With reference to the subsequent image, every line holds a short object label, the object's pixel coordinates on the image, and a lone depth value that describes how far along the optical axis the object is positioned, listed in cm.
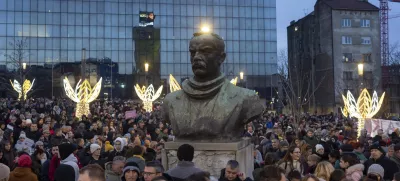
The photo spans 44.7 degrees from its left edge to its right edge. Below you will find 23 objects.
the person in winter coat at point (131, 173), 641
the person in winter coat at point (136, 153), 812
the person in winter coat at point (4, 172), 612
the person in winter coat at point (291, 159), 855
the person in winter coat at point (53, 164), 859
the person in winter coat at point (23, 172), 718
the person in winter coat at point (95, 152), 926
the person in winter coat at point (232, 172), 614
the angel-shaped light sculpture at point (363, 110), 2024
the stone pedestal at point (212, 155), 685
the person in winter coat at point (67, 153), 785
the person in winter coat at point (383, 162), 861
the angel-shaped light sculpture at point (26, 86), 3990
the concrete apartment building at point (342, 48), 5628
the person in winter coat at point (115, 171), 733
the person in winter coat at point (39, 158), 949
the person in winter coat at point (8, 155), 1042
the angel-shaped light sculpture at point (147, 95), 3215
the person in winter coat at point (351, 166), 702
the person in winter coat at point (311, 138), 1315
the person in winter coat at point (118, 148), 1005
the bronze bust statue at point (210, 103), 705
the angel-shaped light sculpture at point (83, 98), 2419
